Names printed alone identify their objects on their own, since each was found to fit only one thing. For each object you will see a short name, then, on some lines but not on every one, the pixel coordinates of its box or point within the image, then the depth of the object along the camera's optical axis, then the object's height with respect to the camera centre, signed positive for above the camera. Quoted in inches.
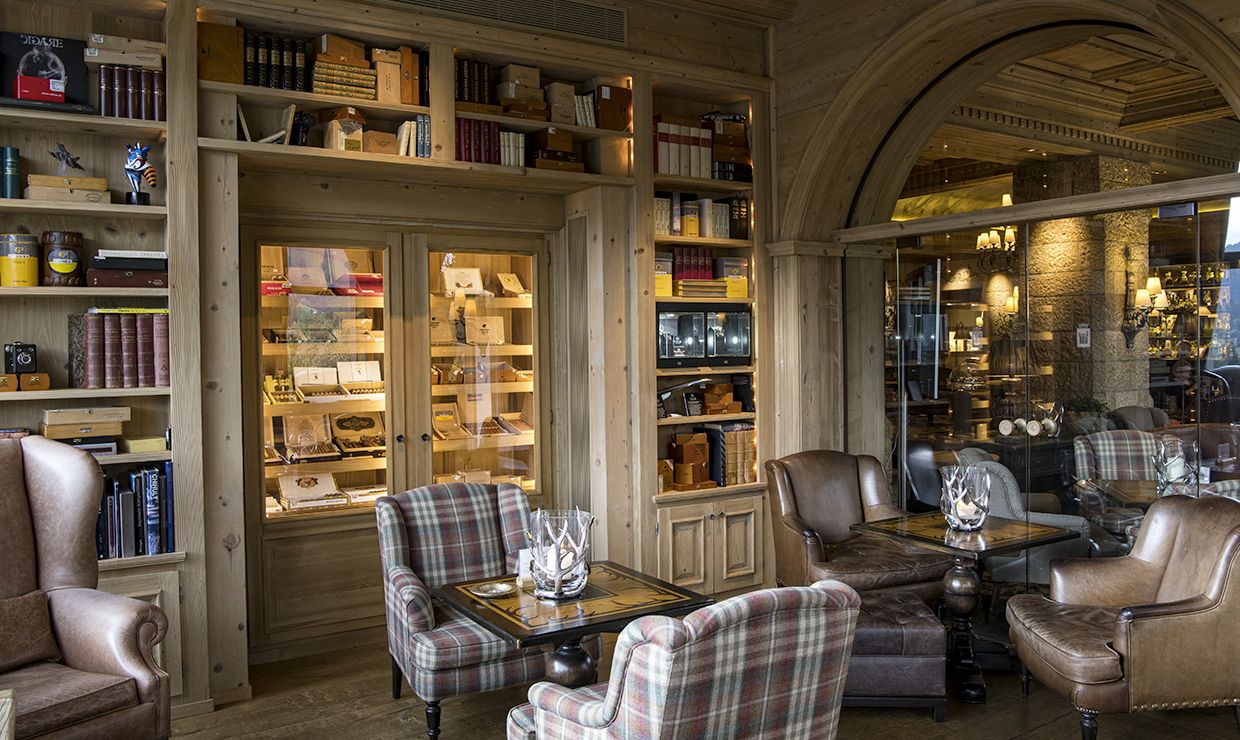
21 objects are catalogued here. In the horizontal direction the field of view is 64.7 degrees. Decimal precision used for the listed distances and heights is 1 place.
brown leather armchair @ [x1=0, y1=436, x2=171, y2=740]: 124.7 -34.6
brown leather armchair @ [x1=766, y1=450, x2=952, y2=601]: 191.9 -35.4
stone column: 178.4 +11.3
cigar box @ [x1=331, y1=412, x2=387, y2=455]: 212.7 -14.1
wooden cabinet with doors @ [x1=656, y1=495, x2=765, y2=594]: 229.3 -43.5
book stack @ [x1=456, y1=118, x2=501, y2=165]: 201.5 +46.9
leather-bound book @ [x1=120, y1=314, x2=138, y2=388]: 169.9 +3.8
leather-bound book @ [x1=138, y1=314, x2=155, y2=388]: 171.3 +4.0
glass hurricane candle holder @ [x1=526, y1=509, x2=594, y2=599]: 135.3 -25.9
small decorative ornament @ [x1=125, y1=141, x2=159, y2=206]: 173.0 +35.5
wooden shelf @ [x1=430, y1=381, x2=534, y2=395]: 223.9 -5.0
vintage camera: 165.8 +2.6
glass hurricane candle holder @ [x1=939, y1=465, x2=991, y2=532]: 175.8 -25.3
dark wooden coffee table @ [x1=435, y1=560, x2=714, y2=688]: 124.0 -32.8
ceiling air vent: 200.5 +75.1
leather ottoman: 161.2 -50.1
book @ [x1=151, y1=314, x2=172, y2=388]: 171.9 +3.1
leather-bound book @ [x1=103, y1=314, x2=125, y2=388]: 168.6 +3.5
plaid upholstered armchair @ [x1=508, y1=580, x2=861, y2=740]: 89.7 -29.5
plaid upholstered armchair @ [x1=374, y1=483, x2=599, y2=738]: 151.9 -35.7
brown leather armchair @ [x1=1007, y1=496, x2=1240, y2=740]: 140.0 -41.7
